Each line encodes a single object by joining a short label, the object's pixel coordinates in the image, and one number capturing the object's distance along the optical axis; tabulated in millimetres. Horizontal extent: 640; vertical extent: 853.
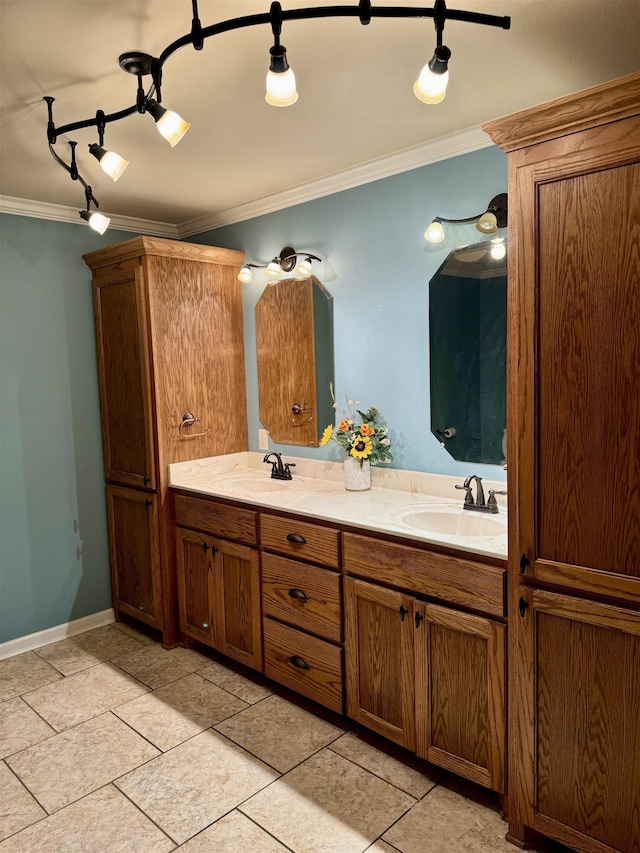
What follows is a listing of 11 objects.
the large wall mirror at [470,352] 2482
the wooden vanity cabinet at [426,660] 1942
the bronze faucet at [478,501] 2420
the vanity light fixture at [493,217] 2410
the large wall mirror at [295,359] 3174
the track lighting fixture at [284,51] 1384
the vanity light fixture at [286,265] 3174
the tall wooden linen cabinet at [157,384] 3189
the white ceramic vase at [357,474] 2852
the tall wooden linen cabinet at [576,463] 1566
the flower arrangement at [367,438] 2797
